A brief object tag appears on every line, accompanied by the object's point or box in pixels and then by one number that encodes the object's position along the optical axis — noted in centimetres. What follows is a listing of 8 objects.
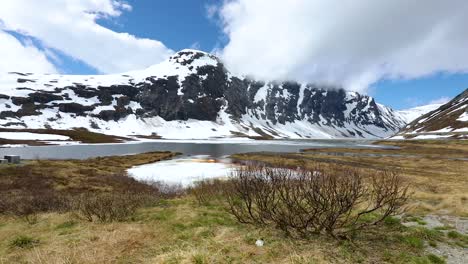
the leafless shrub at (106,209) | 1480
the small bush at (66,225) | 1423
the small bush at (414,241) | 1095
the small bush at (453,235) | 1229
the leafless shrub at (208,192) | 1973
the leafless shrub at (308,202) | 1110
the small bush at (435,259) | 955
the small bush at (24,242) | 1174
